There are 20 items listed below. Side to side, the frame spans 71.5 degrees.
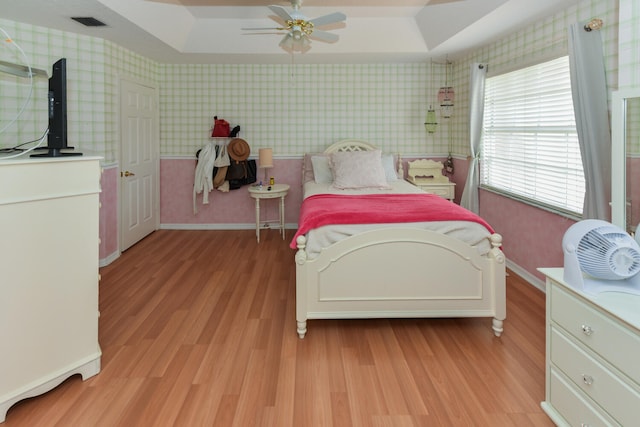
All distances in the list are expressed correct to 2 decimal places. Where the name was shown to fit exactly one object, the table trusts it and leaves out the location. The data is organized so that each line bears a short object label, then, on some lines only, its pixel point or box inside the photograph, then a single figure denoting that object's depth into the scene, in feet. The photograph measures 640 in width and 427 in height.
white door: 17.02
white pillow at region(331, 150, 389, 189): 16.15
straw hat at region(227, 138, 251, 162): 19.66
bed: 9.82
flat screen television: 8.09
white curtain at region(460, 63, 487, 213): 16.35
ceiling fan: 12.87
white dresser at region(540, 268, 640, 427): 5.10
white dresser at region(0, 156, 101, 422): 6.79
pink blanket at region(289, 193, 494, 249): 10.41
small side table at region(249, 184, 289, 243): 18.58
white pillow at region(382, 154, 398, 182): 18.12
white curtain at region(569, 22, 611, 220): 9.97
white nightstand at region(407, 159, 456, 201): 18.97
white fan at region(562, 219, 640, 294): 5.85
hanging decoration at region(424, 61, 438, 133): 20.13
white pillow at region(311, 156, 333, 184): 17.87
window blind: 11.71
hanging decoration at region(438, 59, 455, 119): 19.49
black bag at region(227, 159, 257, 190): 20.02
